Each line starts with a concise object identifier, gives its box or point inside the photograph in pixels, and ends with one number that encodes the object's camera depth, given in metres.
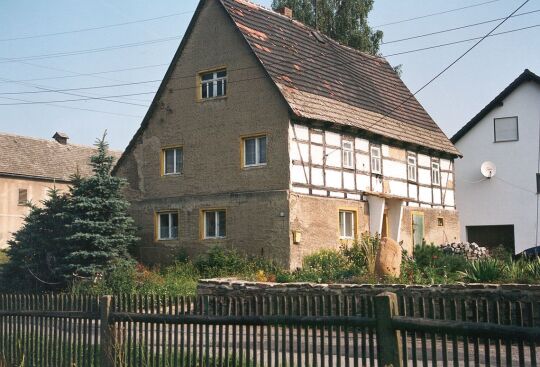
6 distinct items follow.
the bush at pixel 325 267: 17.00
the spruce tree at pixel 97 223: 20.84
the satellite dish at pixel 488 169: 32.53
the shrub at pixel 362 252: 18.59
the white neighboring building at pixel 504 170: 31.58
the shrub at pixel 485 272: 15.10
